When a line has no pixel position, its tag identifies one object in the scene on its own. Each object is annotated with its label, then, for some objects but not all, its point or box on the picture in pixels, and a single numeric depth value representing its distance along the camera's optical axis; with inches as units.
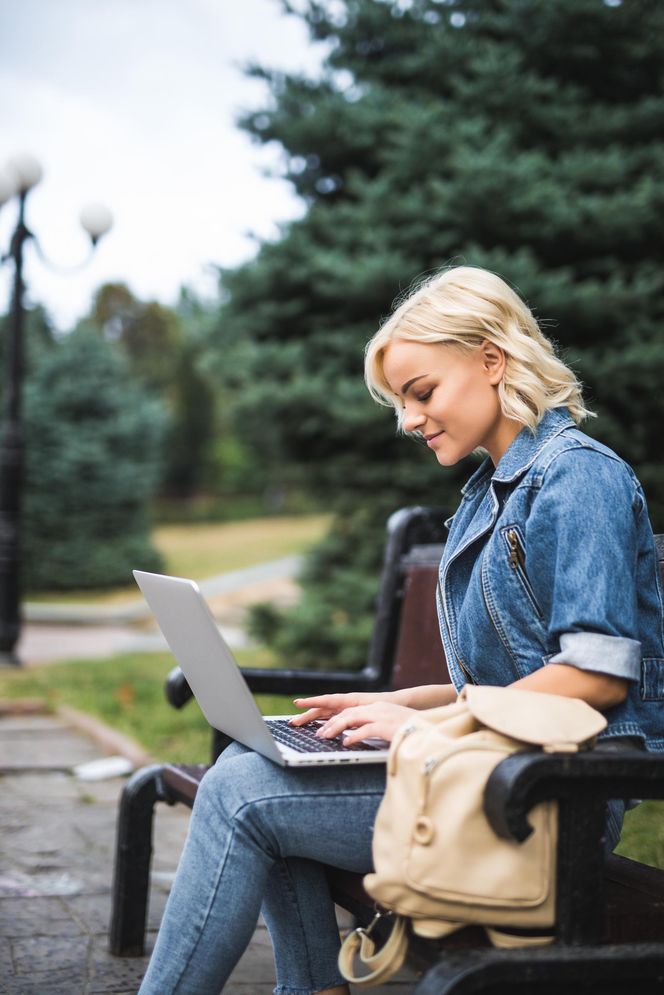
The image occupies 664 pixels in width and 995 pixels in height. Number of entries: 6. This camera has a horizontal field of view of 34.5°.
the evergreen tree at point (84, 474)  739.4
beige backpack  58.9
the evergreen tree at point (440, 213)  259.1
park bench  58.4
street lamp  365.1
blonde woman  66.7
